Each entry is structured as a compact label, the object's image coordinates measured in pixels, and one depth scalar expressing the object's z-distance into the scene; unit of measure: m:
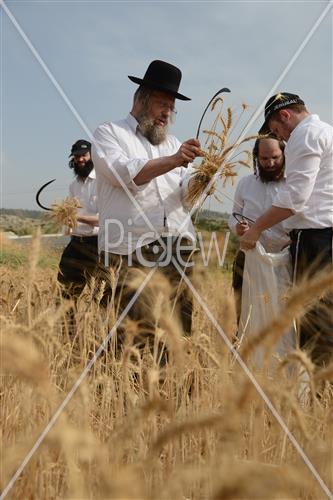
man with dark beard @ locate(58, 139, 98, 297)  3.76
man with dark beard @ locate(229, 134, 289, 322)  3.13
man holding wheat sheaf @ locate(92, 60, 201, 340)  2.64
